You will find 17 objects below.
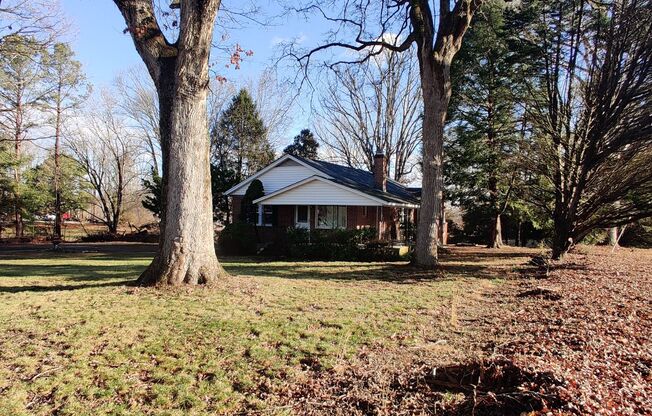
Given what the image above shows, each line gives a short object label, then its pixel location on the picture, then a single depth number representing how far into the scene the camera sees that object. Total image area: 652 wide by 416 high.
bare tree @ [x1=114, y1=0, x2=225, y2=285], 7.98
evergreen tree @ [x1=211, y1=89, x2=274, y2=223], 35.44
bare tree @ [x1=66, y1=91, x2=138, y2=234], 35.25
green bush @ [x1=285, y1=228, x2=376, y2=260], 17.69
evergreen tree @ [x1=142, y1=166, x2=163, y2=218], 29.83
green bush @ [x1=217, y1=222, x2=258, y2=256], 20.31
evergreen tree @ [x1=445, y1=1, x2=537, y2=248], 19.95
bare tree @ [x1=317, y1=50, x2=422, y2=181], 29.17
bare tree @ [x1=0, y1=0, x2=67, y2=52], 14.69
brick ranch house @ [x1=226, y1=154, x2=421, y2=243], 19.78
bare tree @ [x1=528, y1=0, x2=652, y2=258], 11.16
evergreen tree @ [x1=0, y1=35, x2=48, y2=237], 16.16
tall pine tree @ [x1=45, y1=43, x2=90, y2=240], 23.12
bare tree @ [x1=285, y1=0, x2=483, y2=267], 13.18
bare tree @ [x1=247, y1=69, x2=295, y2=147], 37.38
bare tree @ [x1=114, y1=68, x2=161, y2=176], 35.12
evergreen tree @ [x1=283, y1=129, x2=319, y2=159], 40.09
